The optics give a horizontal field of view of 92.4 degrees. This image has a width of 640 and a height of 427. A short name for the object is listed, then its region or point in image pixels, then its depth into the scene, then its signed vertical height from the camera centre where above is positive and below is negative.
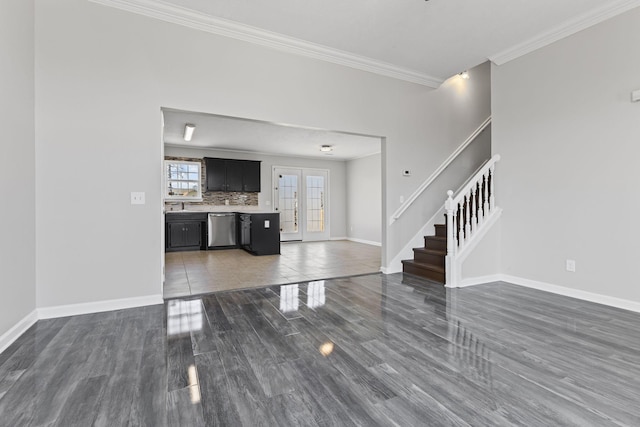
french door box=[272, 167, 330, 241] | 9.13 +0.32
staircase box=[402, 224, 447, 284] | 4.18 -0.69
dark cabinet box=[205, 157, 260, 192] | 8.05 +1.03
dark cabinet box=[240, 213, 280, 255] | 6.73 -0.46
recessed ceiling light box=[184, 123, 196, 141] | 5.90 +1.68
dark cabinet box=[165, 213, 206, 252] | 7.42 -0.45
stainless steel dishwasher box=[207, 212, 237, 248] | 7.84 -0.43
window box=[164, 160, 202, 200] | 7.82 +0.85
